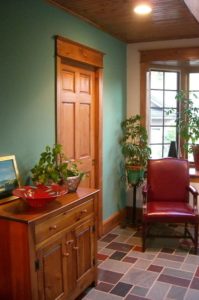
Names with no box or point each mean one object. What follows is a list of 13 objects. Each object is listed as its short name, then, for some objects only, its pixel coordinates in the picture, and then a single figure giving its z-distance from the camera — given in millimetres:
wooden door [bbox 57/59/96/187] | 3242
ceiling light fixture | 2976
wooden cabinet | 2064
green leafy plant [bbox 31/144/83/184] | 2566
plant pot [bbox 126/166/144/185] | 4207
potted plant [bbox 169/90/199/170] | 4375
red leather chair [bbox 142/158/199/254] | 3882
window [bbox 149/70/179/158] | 4691
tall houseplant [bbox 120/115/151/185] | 4227
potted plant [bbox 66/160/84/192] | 2709
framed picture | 2424
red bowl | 2244
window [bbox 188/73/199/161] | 4680
